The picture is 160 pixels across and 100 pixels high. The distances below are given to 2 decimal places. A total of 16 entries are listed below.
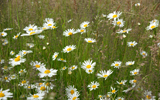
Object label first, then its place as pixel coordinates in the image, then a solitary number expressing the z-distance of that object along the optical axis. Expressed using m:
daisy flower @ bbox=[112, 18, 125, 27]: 1.00
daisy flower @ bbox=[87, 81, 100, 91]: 0.84
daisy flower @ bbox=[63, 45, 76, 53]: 0.95
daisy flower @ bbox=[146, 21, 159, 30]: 0.90
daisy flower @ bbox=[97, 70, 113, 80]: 0.84
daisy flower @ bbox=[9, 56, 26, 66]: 0.84
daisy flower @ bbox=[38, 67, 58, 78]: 0.76
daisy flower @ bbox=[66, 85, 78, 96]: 0.82
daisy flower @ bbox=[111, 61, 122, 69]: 0.88
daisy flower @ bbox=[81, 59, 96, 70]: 0.86
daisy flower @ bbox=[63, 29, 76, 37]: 0.98
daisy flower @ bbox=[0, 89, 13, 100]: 0.72
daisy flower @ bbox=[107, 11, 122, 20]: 1.01
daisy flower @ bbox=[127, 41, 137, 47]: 0.95
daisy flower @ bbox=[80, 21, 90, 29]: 1.01
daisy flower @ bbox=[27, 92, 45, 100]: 0.72
